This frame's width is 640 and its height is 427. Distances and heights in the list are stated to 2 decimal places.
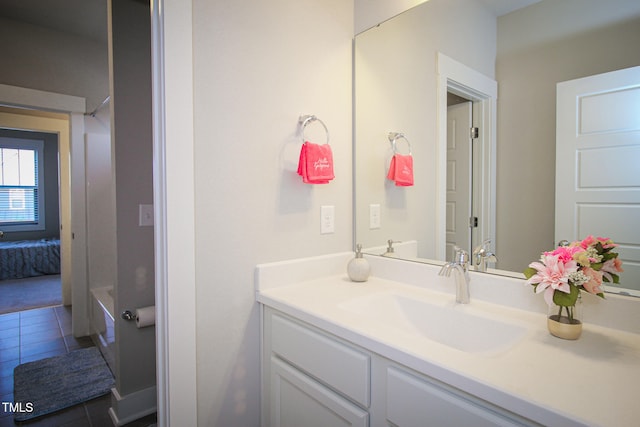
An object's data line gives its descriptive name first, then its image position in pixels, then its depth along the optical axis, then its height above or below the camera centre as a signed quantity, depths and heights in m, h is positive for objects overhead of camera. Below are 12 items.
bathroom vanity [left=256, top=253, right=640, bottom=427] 0.65 -0.35
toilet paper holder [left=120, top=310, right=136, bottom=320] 1.86 -0.60
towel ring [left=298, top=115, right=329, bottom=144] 1.44 +0.37
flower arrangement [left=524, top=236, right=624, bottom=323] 0.84 -0.17
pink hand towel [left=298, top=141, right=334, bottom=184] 1.37 +0.18
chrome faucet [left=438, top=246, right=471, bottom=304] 1.17 -0.23
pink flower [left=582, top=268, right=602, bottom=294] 0.84 -0.19
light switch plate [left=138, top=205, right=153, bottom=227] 1.93 -0.05
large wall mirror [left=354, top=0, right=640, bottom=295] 1.03 +0.36
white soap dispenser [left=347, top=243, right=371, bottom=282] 1.47 -0.28
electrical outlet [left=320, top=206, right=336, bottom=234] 1.54 -0.06
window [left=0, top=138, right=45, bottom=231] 5.57 +0.39
